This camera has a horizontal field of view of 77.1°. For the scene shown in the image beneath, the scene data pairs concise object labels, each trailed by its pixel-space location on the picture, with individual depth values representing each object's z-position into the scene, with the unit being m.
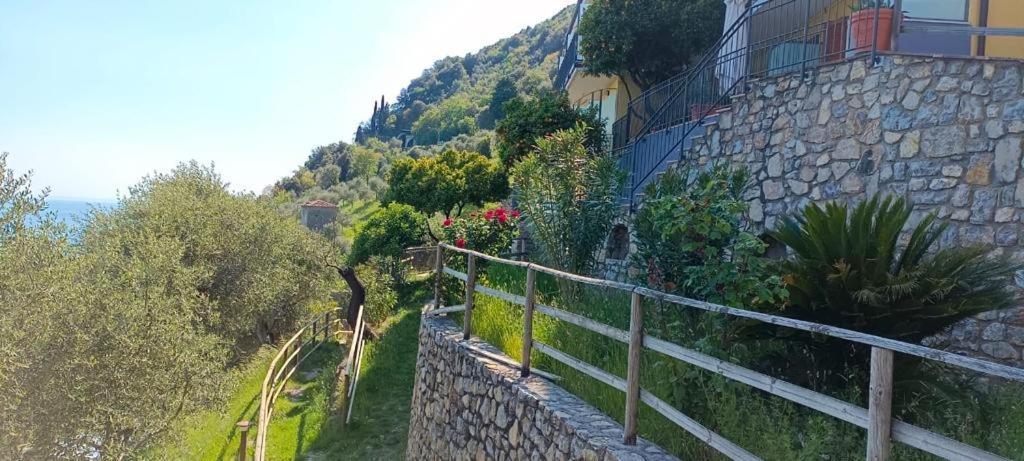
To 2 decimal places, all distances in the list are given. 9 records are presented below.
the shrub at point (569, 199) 7.16
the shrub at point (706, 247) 3.77
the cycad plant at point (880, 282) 3.35
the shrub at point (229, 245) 14.66
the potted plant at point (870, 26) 5.68
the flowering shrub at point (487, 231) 10.34
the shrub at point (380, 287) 15.43
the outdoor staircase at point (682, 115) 7.45
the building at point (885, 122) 4.79
